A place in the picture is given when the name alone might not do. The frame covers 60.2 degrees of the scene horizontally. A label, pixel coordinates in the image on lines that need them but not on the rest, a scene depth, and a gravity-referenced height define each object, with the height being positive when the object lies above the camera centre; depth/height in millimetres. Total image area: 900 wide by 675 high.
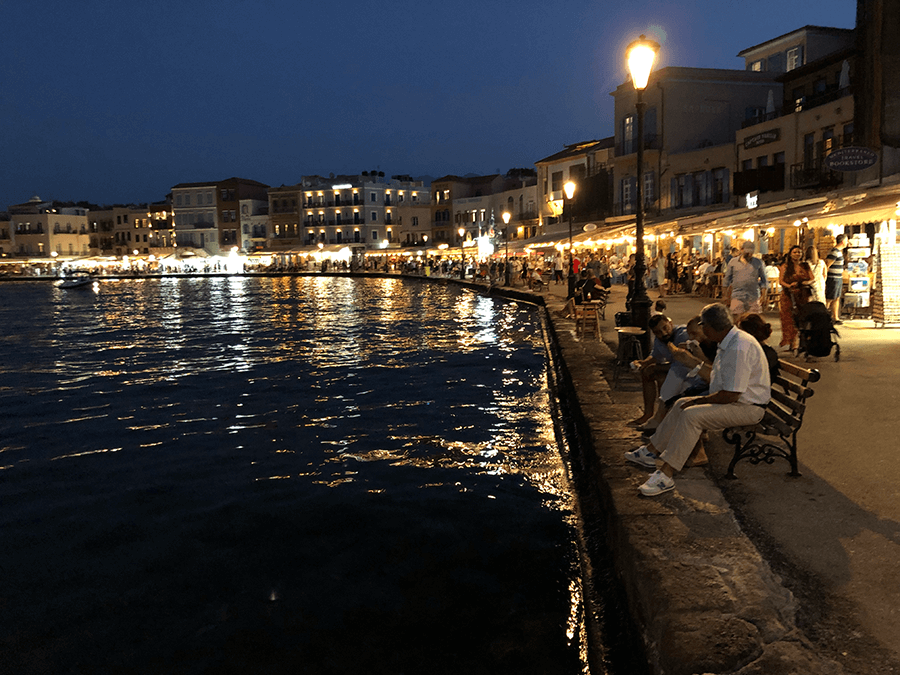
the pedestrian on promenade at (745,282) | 10109 -336
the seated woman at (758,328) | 5719 -528
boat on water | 59356 -926
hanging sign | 13594 +1678
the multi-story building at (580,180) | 43938 +5034
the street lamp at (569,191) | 22728 +2039
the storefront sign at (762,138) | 27062 +4194
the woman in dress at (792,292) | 10320 -490
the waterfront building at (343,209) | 86625 +6335
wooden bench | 4980 -1079
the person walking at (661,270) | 26656 -401
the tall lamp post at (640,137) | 9078 +1447
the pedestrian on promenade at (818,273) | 12899 -306
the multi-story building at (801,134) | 23953 +4063
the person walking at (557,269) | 36200 -400
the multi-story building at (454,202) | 74688 +6072
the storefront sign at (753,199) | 27488 +2032
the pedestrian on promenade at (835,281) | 12617 -429
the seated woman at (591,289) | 15374 -578
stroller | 8992 -858
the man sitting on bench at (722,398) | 4871 -902
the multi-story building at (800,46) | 33500 +9245
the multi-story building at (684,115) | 35281 +6542
